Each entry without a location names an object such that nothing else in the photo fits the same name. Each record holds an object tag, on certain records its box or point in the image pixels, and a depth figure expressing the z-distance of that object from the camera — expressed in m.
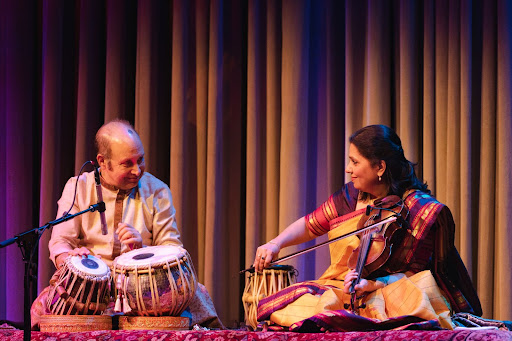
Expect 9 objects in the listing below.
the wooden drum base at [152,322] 6.21
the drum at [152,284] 6.20
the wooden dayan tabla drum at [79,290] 6.30
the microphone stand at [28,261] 4.92
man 7.34
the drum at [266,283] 6.80
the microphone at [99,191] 6.04
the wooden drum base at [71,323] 6.16
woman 5.76
